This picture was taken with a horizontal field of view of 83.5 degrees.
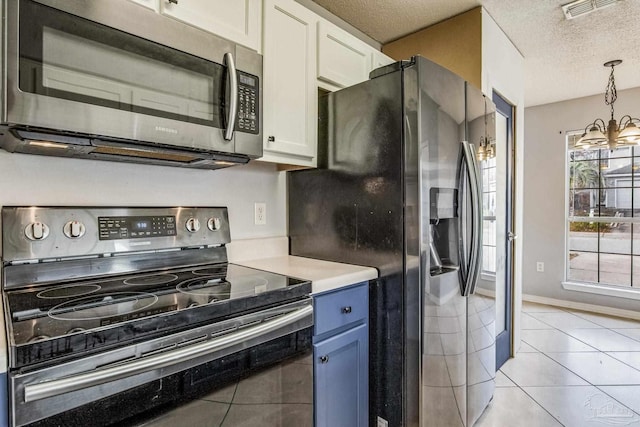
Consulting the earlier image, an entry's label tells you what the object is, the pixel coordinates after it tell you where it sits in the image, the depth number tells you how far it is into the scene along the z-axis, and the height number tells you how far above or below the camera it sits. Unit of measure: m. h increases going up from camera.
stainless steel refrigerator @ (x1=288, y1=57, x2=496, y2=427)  1.49 -0.06
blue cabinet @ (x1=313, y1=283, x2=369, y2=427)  1.37 -0.60
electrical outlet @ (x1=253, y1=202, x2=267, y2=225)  1.91 -0.01
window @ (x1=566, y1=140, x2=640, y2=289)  3.87 -0.07
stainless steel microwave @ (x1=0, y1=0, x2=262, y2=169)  0.96 +0.40
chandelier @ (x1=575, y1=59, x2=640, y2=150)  2.87 +0.62
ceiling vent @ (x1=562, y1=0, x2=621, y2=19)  2.12 +1.23
